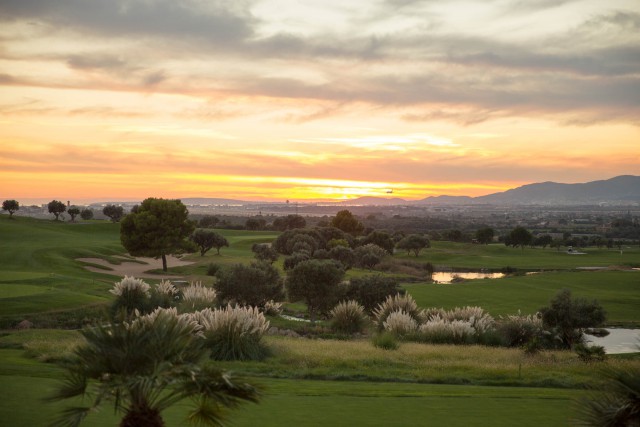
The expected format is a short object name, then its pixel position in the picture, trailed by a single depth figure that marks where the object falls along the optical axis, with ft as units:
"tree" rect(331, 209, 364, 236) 353.72
